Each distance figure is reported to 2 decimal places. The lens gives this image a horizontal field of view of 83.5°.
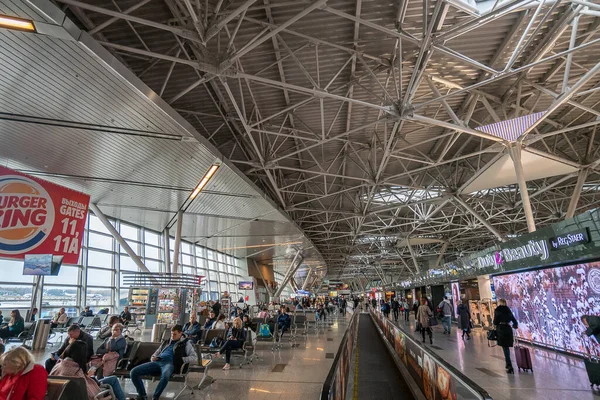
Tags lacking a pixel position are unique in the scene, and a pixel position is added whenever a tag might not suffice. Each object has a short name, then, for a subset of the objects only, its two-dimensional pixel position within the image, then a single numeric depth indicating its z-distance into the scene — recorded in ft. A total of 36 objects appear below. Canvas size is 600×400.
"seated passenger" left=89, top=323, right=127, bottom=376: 20.69
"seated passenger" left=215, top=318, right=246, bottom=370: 30.24
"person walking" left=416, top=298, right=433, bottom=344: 47.62
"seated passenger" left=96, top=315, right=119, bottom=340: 34.94
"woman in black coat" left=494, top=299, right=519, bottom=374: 28.63
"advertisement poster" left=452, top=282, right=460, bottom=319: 77.92
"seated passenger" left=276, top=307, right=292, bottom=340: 46.74
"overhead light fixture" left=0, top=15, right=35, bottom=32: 18.16
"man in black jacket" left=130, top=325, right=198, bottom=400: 19.76
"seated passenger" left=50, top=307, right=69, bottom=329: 47.57
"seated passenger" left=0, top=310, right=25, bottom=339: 38.29
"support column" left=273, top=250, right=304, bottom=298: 138.62
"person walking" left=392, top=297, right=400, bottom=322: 101.25
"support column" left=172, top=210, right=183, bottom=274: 62.54
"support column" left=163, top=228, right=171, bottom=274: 67.72
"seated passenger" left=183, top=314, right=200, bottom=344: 34.25
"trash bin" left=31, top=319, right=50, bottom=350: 39.65
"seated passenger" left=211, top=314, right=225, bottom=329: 37.91
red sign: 33.12
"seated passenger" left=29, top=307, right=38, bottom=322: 49.06
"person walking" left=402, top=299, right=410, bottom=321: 93.28
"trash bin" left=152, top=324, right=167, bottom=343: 42.39
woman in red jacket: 11.44
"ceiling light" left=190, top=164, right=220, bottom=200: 42.42
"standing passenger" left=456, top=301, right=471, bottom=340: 50.93
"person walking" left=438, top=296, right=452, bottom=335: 60.62
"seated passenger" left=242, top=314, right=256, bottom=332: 41.79
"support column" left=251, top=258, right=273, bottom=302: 156.02
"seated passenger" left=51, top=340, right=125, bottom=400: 15.62
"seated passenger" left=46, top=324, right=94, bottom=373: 18.25
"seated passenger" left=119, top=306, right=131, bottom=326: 54.68
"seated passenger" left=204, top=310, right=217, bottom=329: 41.01
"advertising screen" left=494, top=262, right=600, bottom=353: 33.37
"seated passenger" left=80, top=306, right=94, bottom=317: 55.88
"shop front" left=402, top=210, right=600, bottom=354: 32.40
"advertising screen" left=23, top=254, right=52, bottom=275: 33.86
